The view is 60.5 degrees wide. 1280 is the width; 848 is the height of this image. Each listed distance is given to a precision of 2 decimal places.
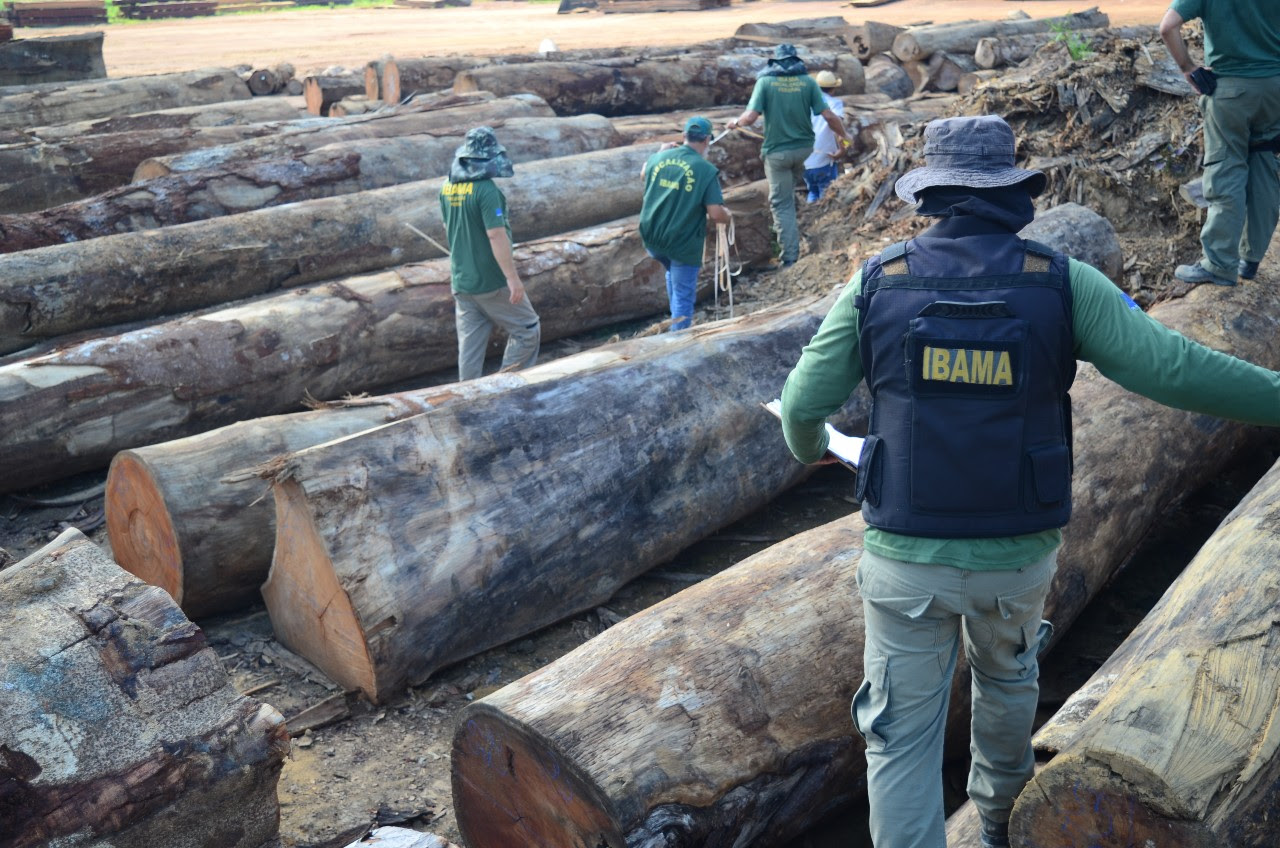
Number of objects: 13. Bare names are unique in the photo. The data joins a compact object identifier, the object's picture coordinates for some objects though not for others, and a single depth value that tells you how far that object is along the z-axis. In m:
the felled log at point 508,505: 4.46
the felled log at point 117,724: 3.05
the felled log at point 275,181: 8.51
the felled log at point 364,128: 9.71
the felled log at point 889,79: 16.28
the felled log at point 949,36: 16.59
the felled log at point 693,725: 3.16
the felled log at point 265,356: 6.30
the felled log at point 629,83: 13.55
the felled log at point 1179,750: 2.52
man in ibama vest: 2.72
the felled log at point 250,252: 7.48
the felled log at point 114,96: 12.45
